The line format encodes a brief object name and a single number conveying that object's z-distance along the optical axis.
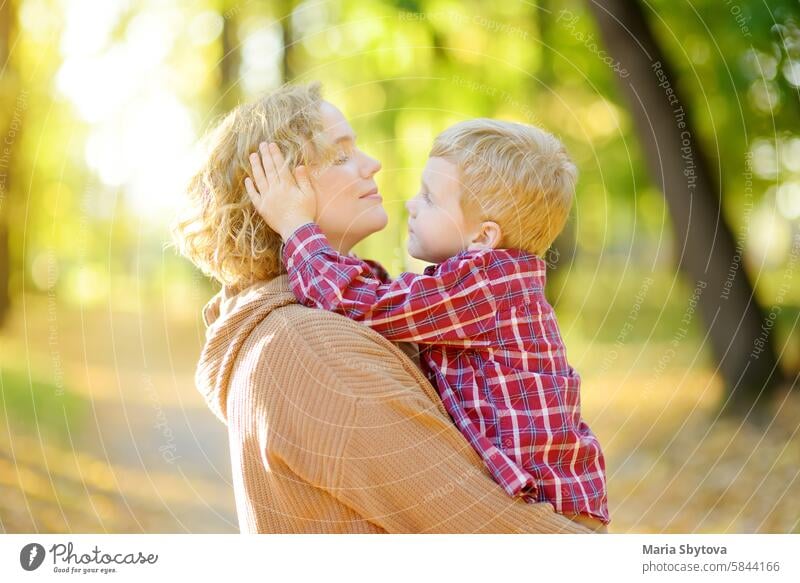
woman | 1.73
